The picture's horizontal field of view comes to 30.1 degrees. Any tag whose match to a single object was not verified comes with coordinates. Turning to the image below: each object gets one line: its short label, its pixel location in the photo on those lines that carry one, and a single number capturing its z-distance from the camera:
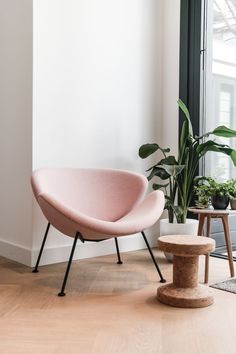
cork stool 2.25
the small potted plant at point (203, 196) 2.98
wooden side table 2.81
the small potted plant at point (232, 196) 2.91
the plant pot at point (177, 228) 3.19
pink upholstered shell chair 2.60
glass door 3.59
